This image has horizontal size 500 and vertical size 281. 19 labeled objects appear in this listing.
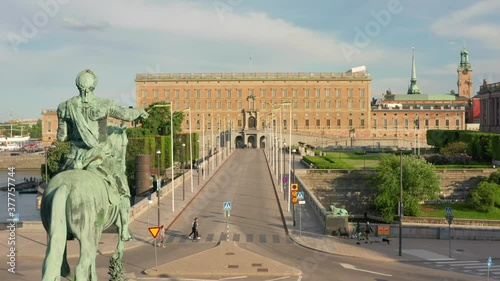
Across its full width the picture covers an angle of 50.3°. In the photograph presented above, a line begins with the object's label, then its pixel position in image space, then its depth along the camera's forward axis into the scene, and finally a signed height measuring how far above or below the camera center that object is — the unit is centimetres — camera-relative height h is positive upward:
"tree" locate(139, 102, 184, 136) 10288 +278
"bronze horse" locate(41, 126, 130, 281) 861 -138
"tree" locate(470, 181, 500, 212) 5428 -637
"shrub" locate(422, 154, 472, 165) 7481 -348
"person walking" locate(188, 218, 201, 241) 3141 -564
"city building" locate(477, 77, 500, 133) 11200 +607
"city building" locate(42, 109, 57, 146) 16725 +336
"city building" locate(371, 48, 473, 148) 16225 +467
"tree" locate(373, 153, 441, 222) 5128 -498
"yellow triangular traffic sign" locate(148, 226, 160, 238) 2499 -445
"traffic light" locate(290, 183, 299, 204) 3603 -393
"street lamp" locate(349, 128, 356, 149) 15225 +101
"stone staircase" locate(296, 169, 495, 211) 6388 -597
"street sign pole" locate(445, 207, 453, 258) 3145 -474
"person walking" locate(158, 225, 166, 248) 2995 -578
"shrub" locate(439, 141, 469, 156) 8731 -222
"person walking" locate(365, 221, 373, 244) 3284 -610
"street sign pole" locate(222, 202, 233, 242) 3136 -432
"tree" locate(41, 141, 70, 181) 7361 -280
